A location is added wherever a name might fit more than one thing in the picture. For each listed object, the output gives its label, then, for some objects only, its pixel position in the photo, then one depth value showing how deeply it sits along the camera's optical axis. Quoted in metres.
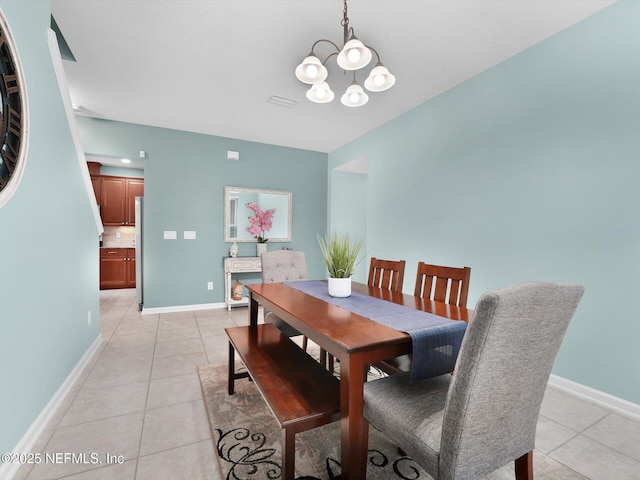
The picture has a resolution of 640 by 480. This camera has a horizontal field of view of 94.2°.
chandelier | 1.67
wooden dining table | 1.11
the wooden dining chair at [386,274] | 2.28
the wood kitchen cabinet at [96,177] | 5.83
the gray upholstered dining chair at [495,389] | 0.80
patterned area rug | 1.38
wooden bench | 1.16
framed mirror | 4.79
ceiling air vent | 3.39
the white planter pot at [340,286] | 1.90
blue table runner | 1.19
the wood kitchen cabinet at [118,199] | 6.00
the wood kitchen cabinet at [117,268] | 6.01
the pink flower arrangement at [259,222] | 4.85
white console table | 4.55
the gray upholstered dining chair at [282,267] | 2.77
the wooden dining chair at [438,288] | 1.69
